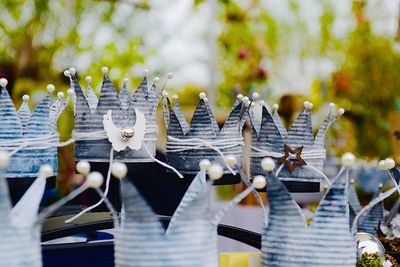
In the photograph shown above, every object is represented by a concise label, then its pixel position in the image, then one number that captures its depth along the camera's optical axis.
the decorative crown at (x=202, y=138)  1.28
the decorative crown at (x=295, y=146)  1.29
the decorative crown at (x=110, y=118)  1.26
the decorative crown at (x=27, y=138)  1.21
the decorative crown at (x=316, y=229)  1.09
